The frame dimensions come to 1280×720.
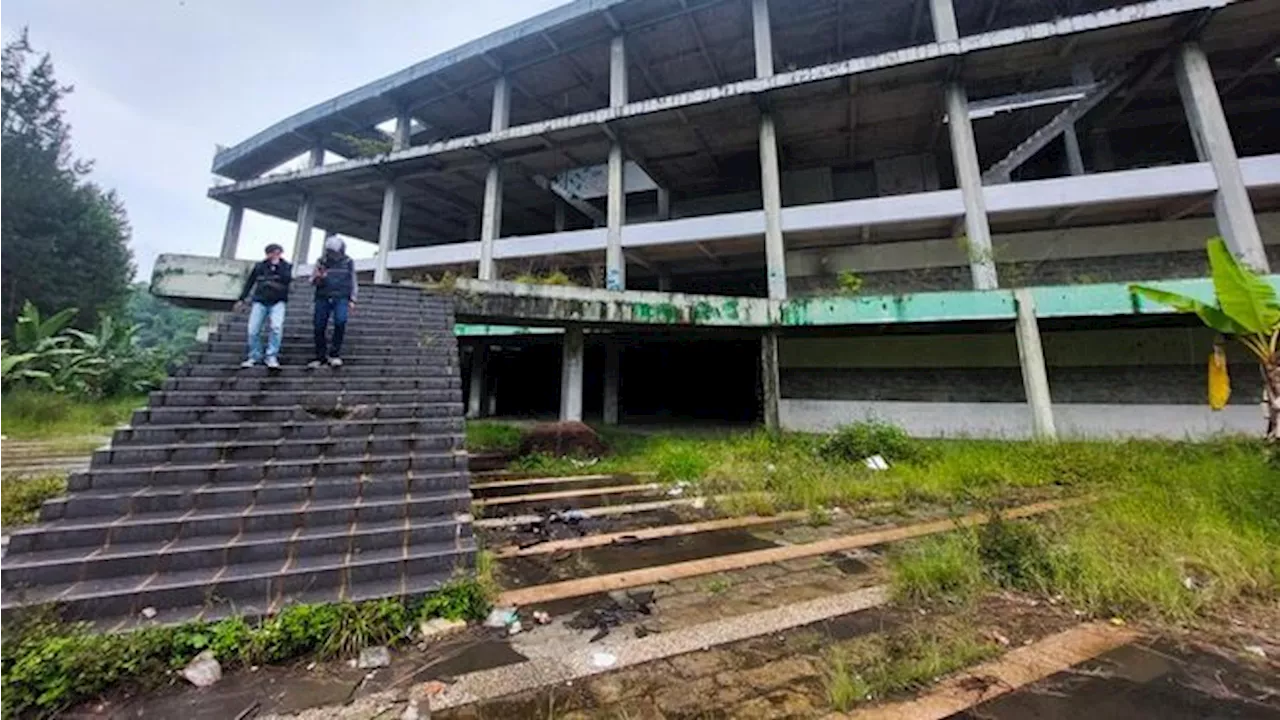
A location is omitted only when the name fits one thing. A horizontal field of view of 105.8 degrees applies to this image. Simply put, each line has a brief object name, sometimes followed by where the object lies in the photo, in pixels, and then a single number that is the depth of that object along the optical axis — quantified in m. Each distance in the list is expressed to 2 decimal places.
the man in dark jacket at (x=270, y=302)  5.02
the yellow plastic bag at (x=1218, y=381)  6.72
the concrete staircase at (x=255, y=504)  2.81
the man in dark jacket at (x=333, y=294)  5.35
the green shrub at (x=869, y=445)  8.06
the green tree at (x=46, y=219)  18.86
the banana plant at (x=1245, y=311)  5.18
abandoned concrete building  10.10
